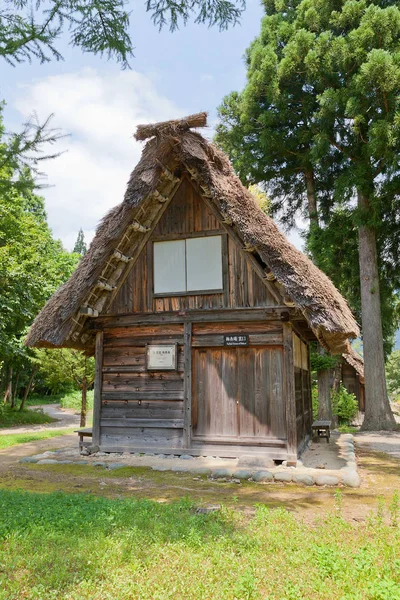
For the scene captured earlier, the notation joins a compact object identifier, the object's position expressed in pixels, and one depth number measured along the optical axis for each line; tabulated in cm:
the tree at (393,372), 4247
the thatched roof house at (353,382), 2600
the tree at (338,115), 1545
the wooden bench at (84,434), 1064
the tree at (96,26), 520
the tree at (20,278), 1912
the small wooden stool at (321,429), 1215
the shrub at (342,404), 2109
